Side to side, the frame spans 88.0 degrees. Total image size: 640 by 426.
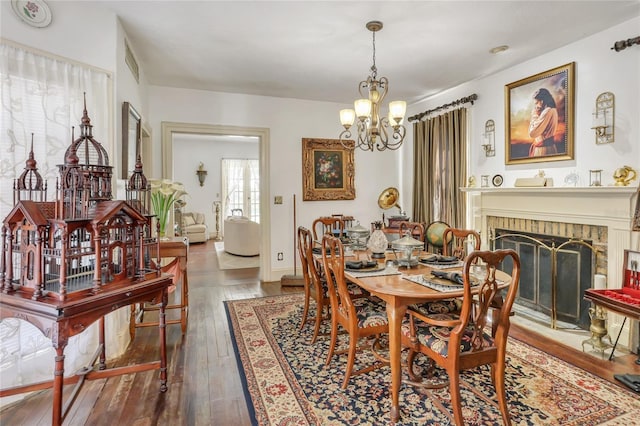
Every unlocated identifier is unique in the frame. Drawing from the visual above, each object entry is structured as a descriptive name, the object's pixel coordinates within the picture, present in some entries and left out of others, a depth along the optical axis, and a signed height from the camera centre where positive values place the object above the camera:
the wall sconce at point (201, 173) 9.12 +1.05
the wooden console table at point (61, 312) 1.48 -0.47
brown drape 4.35 +0.59
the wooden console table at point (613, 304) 2.19 -0.67
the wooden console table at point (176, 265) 2.88 -0.49
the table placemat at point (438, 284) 1.84 -0.43
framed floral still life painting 5.05 +0.63
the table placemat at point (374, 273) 2.19 -0.42
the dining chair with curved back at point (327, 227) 3.87 -0.24
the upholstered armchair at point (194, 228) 8.26 -0.42
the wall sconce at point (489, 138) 3.95 +0.86
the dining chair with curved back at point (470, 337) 1.63 -0.69
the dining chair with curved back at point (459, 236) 2.61 -0.23
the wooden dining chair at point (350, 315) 2.11 -0.70
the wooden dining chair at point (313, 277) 2.68 -0.57
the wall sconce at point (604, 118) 2.82 +0.79
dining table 1.79 -0.46
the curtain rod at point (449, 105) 4.13 +1.42
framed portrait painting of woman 3.16 +0.95
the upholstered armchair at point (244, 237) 6.62 -0.52
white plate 2.06 +1.29
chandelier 2.66 +0.82
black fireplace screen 3.10 -0.64
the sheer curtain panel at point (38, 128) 1.98 +0.55
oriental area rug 1.84 -1.14
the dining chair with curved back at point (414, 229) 3.28 -0.20
